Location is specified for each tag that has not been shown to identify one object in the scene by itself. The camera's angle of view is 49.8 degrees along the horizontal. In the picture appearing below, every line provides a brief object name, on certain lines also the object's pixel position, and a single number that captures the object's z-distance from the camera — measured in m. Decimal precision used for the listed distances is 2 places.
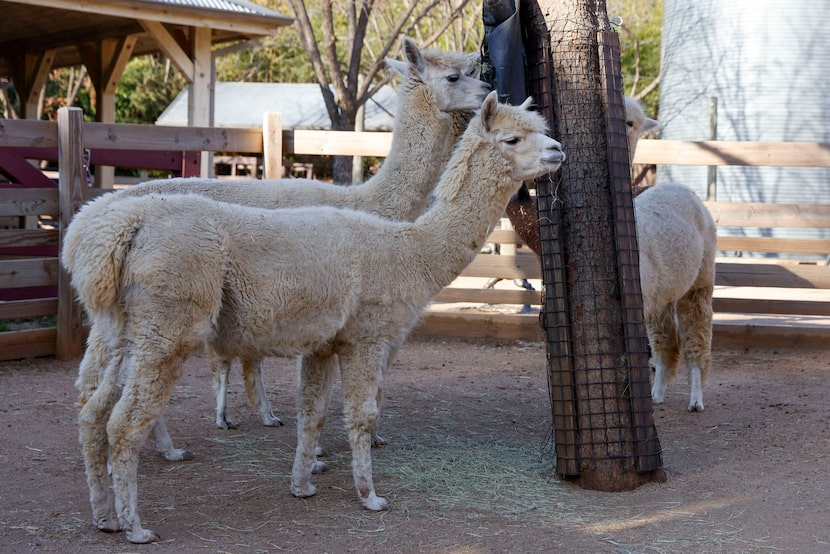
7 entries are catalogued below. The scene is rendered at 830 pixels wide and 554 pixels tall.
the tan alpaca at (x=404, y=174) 5.40
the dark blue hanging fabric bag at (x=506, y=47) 4.78
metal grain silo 14.17
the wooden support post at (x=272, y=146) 8.38
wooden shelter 11.65
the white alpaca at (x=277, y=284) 3.67
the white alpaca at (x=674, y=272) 6.07
